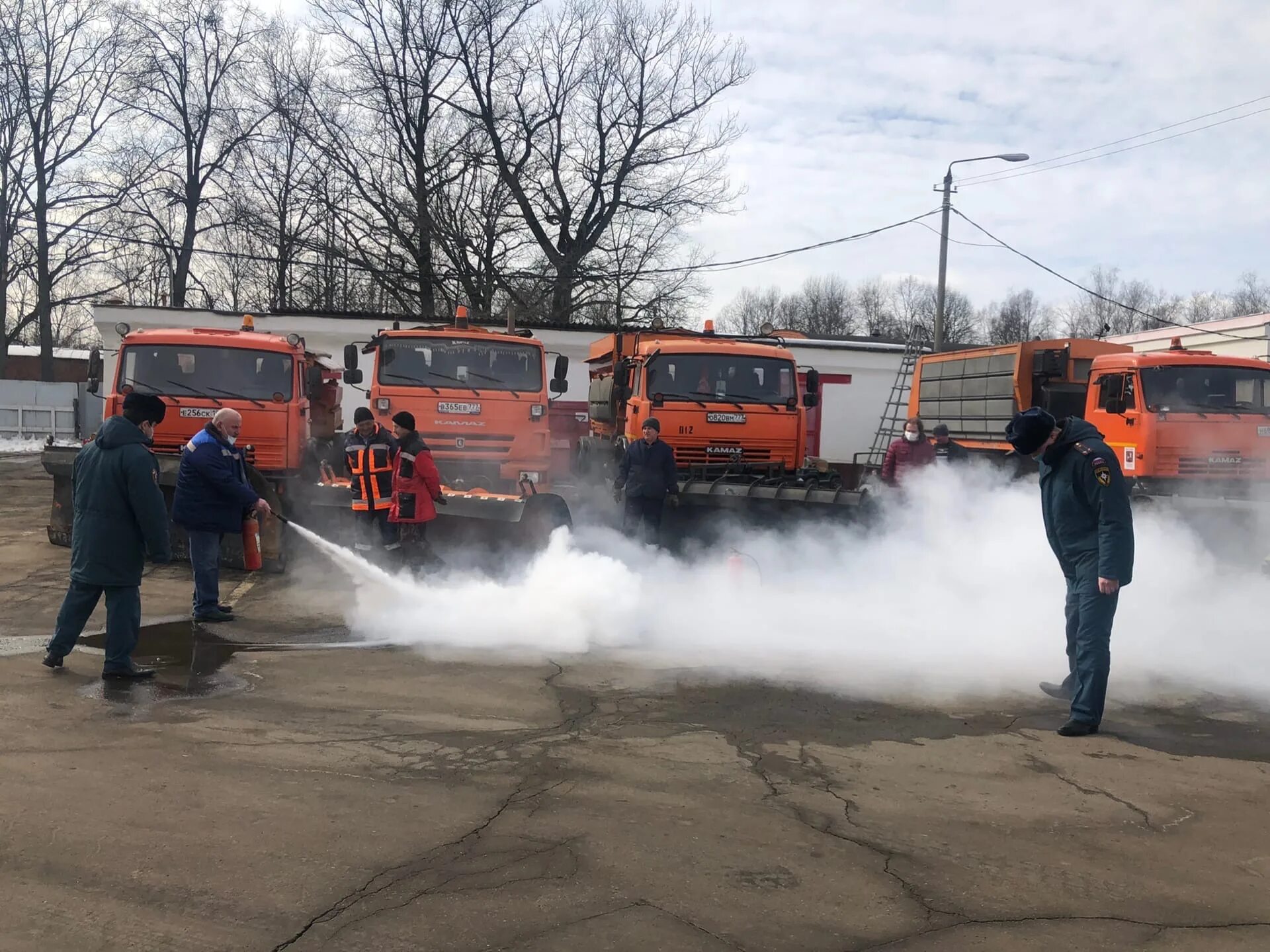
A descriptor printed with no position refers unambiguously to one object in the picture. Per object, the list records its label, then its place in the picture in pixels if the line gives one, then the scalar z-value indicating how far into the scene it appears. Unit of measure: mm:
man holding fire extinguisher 8484
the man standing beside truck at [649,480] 10695
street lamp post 23009
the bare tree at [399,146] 32625
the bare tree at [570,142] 33750
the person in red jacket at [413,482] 9562
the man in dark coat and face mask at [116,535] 6598
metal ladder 24081
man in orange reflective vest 9898
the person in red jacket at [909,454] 12359
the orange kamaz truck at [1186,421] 12359
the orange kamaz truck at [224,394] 11812
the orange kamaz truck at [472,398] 12141
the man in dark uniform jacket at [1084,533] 5922
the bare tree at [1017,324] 78625
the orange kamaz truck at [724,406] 12211
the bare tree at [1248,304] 73938
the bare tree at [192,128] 34719
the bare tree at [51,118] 32469
